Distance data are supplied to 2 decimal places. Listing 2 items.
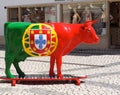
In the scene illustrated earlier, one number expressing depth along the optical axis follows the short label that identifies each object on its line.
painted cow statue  8.95
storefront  18.27
